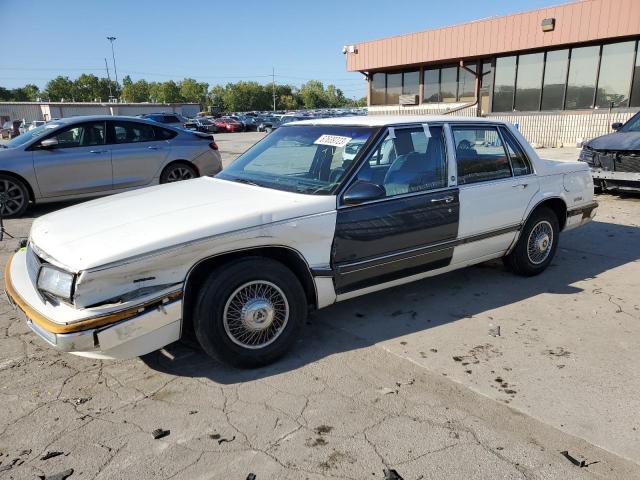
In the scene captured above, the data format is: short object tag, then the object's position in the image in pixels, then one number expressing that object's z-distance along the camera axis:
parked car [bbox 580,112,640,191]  8.28
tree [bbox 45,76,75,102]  113.62
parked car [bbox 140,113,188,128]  29.97
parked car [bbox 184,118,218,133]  36.30
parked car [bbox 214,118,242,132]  43.69
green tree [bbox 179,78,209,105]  125.25
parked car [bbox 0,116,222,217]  7.96
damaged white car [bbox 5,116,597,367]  2.89
